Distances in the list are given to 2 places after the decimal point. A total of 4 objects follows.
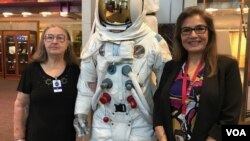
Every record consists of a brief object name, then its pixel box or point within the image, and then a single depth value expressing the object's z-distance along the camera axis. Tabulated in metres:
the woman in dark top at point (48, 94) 2.22
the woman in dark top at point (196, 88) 1.66
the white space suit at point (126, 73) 2.08
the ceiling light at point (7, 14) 10.37
